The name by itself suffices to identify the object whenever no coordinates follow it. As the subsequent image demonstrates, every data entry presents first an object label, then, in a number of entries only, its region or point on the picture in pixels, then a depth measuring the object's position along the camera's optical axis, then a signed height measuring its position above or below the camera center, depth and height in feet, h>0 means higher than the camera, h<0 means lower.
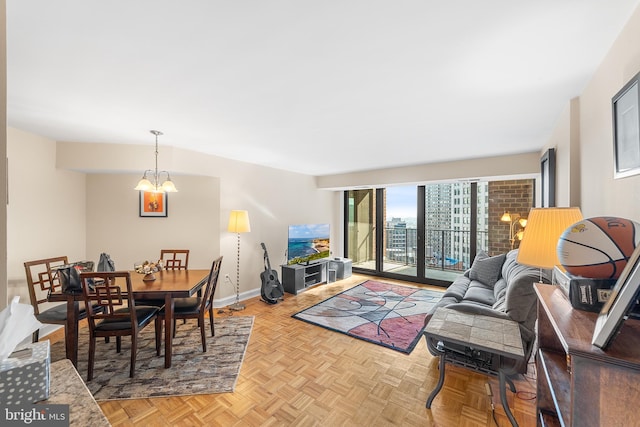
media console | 14.82 -3.88
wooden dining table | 7.25 -2.47
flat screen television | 16.05 -2.00
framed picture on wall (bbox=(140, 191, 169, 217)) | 12.31 +0.43
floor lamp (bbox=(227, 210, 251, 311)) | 12.40 -0.54
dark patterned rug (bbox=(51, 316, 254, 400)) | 6.79 -4.71
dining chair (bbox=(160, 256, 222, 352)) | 8.39 -3.16
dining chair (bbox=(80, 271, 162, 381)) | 6.81 -2.86
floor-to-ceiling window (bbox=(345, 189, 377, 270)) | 19.88 -1.11
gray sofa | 5.86 -2.73
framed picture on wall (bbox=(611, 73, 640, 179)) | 3.45 +1.23
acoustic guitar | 13.37 -3.97
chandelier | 9.12 +0.97
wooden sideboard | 2.12 -1.40
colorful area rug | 9.70 -4.70
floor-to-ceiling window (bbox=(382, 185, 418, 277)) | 17.90 -1.23
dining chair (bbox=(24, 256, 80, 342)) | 7.79 -2.76
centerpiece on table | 8.55 -1.95
